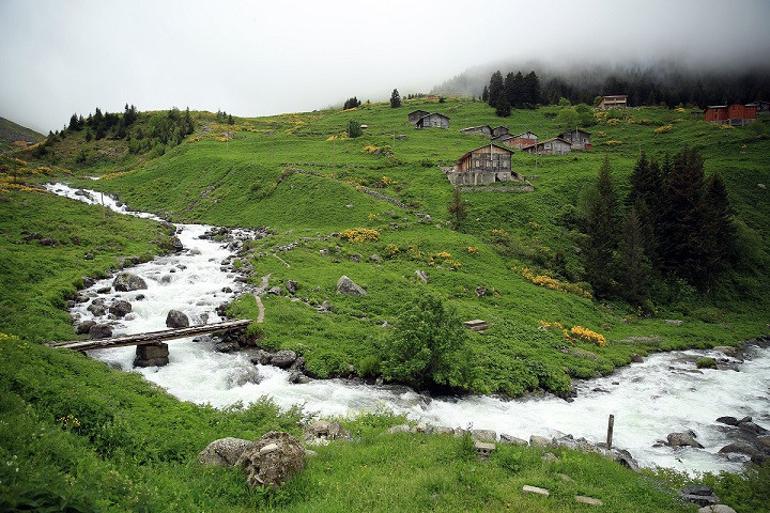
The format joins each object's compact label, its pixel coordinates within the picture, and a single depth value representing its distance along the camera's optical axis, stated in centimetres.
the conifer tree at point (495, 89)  14550
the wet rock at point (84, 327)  2658
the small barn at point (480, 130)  11531
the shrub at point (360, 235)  4800
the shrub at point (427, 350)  2434
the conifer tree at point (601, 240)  4541
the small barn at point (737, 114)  11436
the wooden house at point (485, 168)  6944
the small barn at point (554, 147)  9894
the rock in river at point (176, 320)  2889
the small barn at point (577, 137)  10531
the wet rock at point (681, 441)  2097
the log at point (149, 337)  2359
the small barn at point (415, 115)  12466
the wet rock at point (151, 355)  2455
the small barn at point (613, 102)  15700
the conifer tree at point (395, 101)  15175
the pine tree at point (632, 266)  4494
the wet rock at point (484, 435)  1748
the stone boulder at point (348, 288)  3516
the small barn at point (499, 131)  11600
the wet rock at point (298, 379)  2403
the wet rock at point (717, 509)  1303
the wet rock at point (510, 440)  1791
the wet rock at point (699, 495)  1385
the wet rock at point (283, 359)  2559
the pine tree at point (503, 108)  13562
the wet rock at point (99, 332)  2611
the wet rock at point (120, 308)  3014
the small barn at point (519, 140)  10727
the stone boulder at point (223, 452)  1333
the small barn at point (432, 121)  12081
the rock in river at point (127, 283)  3412
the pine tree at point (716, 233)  4969
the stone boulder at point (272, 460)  1236
